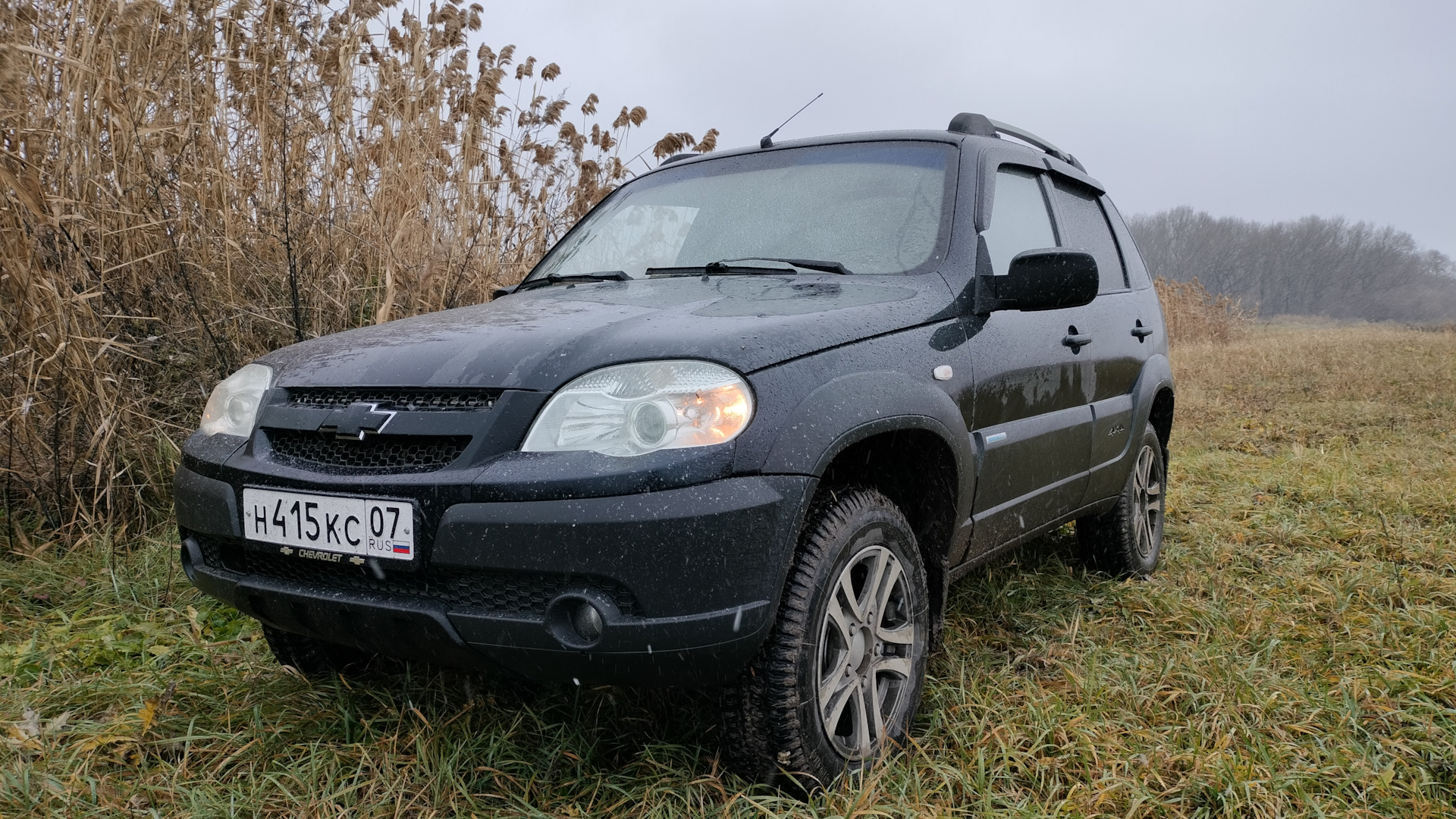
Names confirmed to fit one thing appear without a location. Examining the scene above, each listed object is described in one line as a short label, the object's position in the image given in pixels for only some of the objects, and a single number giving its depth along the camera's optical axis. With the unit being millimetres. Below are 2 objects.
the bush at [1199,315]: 16641
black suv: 1743
